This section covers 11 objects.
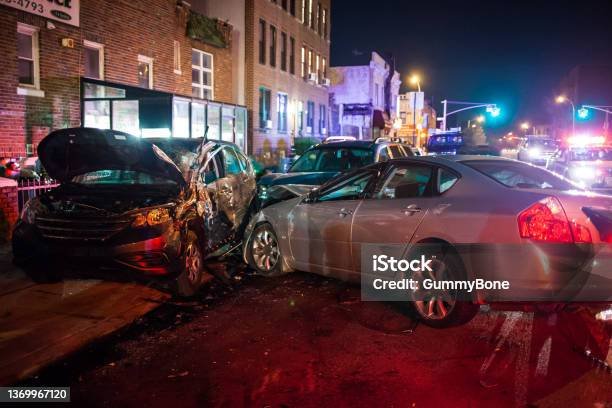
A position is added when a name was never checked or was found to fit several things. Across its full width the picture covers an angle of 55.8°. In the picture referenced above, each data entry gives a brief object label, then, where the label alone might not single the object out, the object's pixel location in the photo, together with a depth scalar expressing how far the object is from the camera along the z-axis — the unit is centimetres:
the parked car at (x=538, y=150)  3093
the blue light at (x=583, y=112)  4294
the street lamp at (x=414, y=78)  4811
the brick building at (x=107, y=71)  1333
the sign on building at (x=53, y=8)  1307
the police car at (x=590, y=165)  1569
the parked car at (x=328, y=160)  1092
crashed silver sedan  484
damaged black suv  614
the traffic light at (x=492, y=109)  4635
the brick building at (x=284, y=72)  2761
